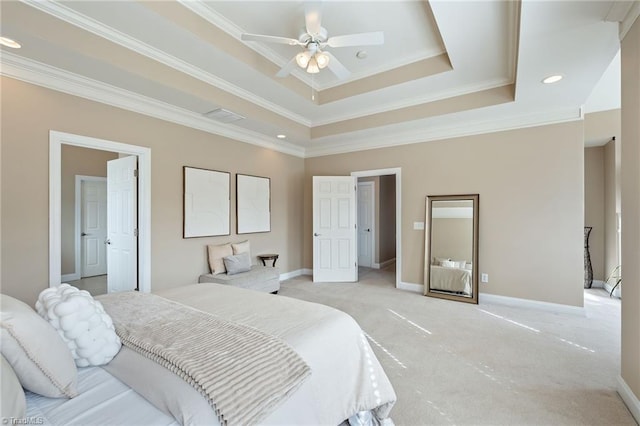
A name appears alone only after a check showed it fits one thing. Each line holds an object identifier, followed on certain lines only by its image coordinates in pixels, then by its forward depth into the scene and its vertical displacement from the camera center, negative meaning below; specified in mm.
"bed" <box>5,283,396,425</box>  985 -702
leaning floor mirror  4129 -537
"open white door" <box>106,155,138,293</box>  3482 -166
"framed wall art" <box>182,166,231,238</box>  3830 +145
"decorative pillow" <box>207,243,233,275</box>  4004 -665
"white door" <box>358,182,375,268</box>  6883 -259
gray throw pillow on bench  3994 -751
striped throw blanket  1014 -619
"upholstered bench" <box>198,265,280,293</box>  3790 -941
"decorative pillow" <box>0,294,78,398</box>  962 -511
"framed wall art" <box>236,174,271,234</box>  4571 +148
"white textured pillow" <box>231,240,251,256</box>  4266 -543
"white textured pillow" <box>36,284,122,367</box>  1206 -507
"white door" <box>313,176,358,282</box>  5242 -311
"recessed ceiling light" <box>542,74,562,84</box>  2762 +1367
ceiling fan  2275 +1489
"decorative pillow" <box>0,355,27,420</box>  799 -562
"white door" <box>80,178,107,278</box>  5496 -299
